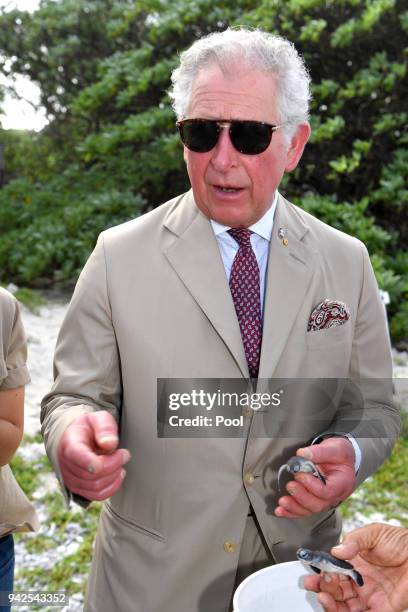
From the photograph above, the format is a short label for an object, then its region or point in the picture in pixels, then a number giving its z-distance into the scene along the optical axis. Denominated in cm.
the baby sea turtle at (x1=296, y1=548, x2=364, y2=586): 132
